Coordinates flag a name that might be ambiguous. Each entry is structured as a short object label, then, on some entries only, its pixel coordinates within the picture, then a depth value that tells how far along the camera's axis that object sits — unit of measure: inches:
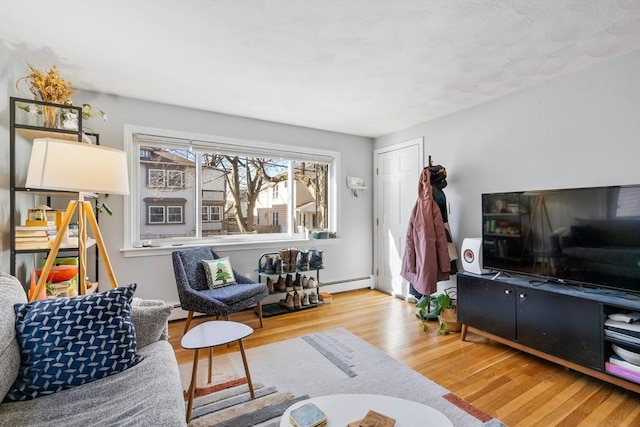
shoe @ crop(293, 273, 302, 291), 140.9
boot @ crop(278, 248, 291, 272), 135.3
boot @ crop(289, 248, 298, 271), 137.2
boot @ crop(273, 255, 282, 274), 133.0
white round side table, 65.0
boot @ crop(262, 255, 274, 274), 133.3
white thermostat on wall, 169.8
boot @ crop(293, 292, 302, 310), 137.2
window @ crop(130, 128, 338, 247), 124.4
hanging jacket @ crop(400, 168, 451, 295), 118.0
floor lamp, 65.0
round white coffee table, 45.1
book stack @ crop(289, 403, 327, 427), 43.4
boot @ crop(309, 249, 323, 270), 145.3
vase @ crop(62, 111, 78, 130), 82.5
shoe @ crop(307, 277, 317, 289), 143.9
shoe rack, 133.3
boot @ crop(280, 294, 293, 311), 135.9
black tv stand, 75.1
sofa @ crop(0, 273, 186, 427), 42.9
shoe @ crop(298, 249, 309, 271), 140.3
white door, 152.6
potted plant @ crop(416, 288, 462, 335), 113.1
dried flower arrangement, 79.6
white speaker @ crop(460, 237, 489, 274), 107.0
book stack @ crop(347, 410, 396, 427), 42.9
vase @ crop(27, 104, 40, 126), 79.9
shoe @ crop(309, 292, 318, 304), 143.8
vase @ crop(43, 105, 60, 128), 80.1
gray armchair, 101.3
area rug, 66.7
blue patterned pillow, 49.8
